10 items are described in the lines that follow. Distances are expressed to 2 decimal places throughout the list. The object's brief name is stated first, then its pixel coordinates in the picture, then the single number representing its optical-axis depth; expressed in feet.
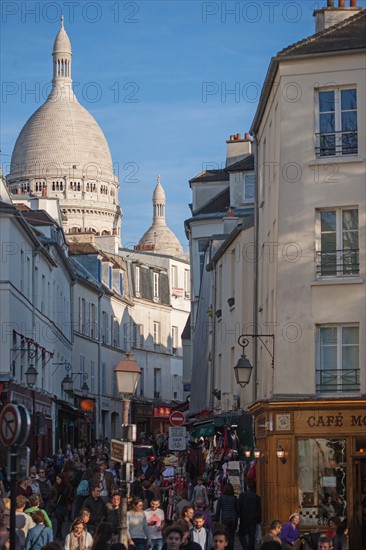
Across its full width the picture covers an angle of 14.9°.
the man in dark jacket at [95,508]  76.43
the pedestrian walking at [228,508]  82.23
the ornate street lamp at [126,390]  62.96
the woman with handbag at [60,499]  100.37
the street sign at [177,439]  110.83
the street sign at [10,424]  48.14
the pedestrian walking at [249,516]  81.00
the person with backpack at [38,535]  59.52
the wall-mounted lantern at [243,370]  90.94
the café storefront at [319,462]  81.87
